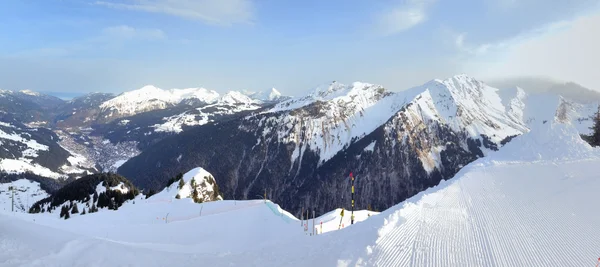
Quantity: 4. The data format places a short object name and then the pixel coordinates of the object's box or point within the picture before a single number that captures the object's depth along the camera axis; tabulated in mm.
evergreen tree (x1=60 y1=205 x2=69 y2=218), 80950
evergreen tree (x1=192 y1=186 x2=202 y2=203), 69250
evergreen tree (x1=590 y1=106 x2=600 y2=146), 48594
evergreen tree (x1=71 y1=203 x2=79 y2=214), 87856
